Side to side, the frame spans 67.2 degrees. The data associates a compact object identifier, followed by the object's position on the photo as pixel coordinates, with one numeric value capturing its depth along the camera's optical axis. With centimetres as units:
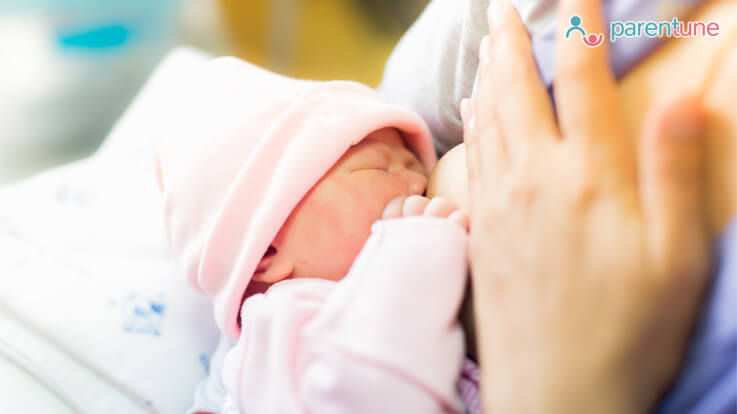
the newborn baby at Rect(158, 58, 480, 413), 52
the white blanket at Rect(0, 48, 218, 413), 85
